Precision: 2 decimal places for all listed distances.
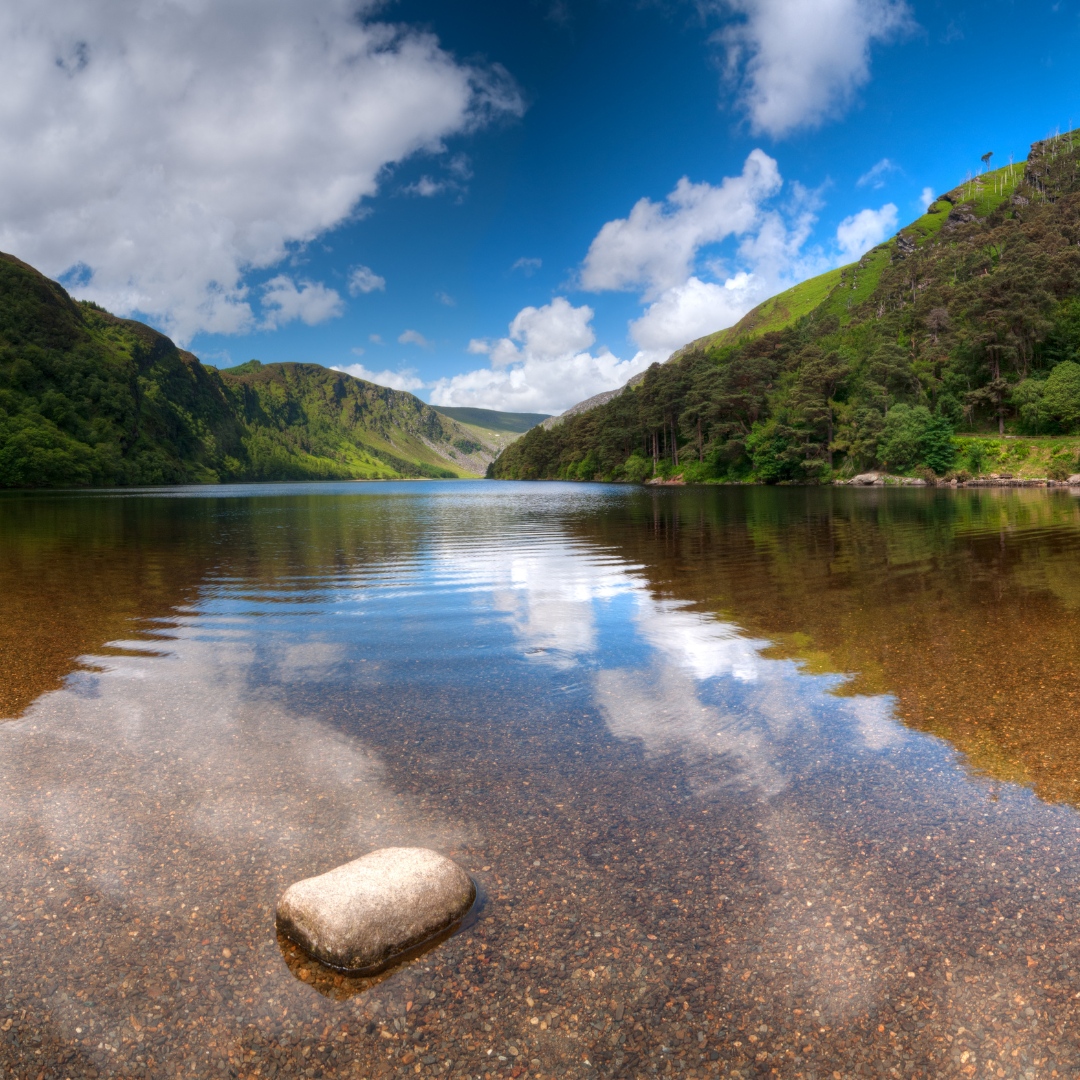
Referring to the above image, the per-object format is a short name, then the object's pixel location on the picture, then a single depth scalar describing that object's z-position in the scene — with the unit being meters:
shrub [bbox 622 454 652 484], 141.75
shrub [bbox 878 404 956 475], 85.50
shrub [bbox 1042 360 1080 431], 79.81
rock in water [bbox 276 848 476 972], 4.70
